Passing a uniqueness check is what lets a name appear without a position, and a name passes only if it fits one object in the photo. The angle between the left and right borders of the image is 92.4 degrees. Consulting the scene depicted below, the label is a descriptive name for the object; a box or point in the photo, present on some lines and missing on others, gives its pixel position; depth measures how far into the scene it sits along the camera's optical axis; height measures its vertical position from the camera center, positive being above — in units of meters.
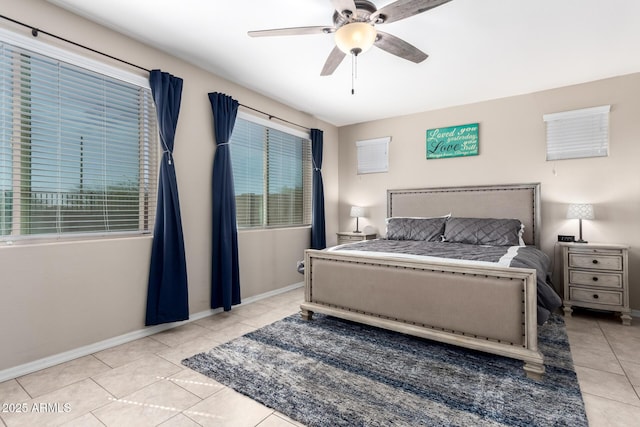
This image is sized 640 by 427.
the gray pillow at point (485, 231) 3.43 -0.21
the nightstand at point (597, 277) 3.03 -0.66
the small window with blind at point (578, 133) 3.43 +0.92
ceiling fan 1.82 +1.23
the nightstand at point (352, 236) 4.77 -0.35
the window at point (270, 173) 3.72 +0.57
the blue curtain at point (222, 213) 3.22 +0.03
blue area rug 1.65 -1.07
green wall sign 4.19 +1.02
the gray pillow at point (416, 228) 3.84 -0.19
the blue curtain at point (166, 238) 2.72 -0.20
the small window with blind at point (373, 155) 4.92 +0.98
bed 2.06 -0.64
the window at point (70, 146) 2.08 +0.55
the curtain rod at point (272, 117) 3.75 +1.32
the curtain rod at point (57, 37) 2.07 +1.32
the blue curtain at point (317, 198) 4.70 +0.26
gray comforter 2.13 -0.36
